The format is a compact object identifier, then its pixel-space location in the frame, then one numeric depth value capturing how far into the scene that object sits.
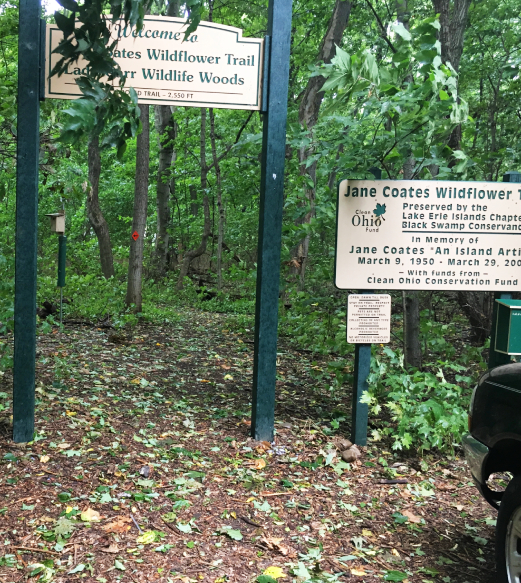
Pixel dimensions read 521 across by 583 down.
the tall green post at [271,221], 4.71
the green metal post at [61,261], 9.80
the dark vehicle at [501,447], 2.80
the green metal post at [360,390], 5.07
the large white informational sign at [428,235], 4.89
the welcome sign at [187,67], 4.55
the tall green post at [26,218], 4.34
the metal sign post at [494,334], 4.59
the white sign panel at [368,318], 5.01
